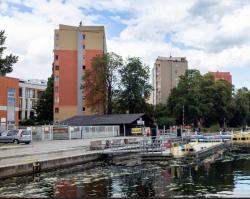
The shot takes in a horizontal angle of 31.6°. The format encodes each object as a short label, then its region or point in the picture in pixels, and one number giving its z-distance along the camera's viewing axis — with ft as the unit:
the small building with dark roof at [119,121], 241.96
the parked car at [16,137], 163.37
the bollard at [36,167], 99.66
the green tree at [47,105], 354.95
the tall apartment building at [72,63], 324.39
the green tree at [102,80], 308.60
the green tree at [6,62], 139.33
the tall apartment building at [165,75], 472.03
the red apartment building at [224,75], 587.07
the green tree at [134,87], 313.73
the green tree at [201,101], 317.42
